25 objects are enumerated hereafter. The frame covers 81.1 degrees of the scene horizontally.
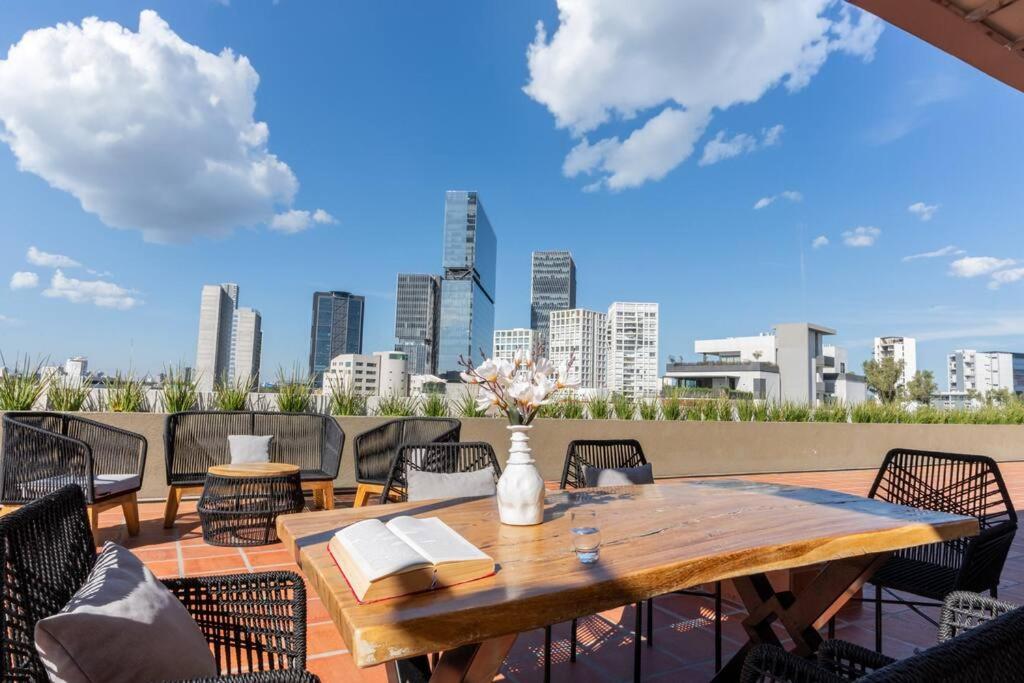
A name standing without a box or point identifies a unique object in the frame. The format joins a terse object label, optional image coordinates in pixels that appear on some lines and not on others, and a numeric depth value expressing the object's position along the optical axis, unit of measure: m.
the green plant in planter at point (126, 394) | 4.95
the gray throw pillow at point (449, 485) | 2.14
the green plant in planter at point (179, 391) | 5.05
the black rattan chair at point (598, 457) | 2.79
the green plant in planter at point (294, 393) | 5.49
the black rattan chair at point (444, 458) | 2.59
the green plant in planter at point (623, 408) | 7.43
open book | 0.96
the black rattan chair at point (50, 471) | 3.26
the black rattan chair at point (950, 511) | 1.90
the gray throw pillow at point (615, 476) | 2.71
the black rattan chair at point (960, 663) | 0.62
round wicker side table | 3.58
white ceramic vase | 1.52
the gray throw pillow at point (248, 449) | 4.51
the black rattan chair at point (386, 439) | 4.55
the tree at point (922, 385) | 43.31
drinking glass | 1.20
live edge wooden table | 0.92
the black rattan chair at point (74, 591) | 0.88
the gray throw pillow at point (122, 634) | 0.88
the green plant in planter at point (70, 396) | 4.83
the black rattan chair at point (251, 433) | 4.11
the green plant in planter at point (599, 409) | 7.25
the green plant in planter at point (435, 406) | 6.17
